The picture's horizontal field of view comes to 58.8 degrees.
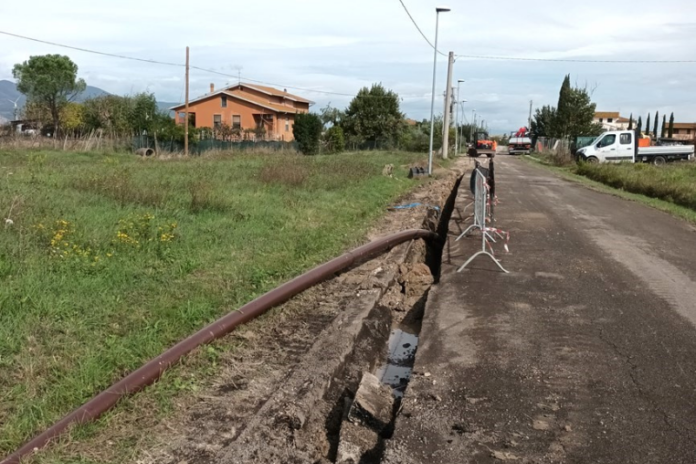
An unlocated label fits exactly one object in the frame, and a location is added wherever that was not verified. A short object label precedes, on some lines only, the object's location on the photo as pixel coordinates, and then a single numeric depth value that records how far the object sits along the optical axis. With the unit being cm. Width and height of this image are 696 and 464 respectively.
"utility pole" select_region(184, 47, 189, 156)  3388
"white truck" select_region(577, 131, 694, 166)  3244
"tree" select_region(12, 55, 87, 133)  4672
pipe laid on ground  362
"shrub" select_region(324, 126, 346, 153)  5388
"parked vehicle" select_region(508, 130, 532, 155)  6300
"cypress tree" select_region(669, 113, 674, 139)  8859
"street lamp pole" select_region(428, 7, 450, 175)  2540
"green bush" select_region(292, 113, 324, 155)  4869
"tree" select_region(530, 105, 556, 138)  7025
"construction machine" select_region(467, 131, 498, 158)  5769
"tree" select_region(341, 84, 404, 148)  6438
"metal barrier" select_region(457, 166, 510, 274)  848
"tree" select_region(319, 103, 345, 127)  6686
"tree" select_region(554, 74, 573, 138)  5527
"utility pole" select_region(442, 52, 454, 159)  3822
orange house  6138
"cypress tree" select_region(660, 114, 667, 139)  9625
